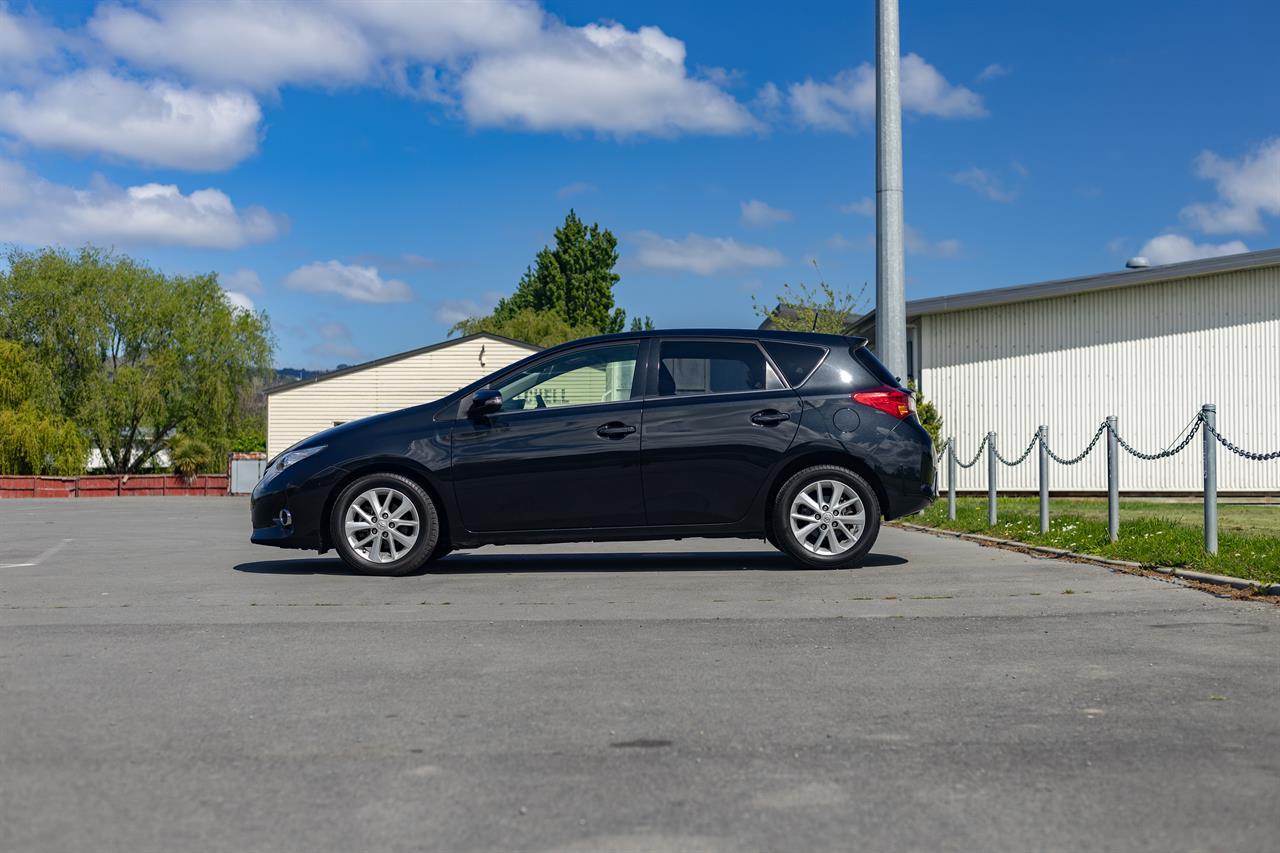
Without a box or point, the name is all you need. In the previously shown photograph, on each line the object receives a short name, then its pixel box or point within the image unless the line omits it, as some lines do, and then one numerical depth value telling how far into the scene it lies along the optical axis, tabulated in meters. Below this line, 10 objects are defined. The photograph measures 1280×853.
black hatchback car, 9.55
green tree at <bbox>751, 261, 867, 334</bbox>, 41.28
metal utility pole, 18.23
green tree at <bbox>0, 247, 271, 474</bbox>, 56.94
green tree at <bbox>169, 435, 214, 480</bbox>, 57.00
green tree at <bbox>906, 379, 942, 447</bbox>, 21.86
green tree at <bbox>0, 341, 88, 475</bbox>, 53.59
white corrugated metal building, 23.94
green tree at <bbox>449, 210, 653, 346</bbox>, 90.25
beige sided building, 46.94
